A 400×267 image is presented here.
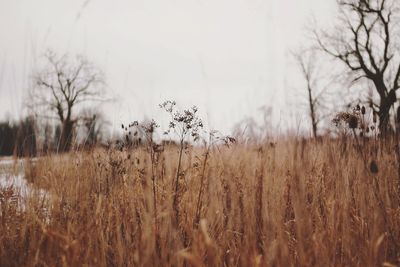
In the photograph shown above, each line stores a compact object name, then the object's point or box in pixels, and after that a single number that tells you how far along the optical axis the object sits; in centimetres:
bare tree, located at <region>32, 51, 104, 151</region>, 2752
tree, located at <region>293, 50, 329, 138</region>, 2195
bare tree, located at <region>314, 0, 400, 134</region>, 1702
